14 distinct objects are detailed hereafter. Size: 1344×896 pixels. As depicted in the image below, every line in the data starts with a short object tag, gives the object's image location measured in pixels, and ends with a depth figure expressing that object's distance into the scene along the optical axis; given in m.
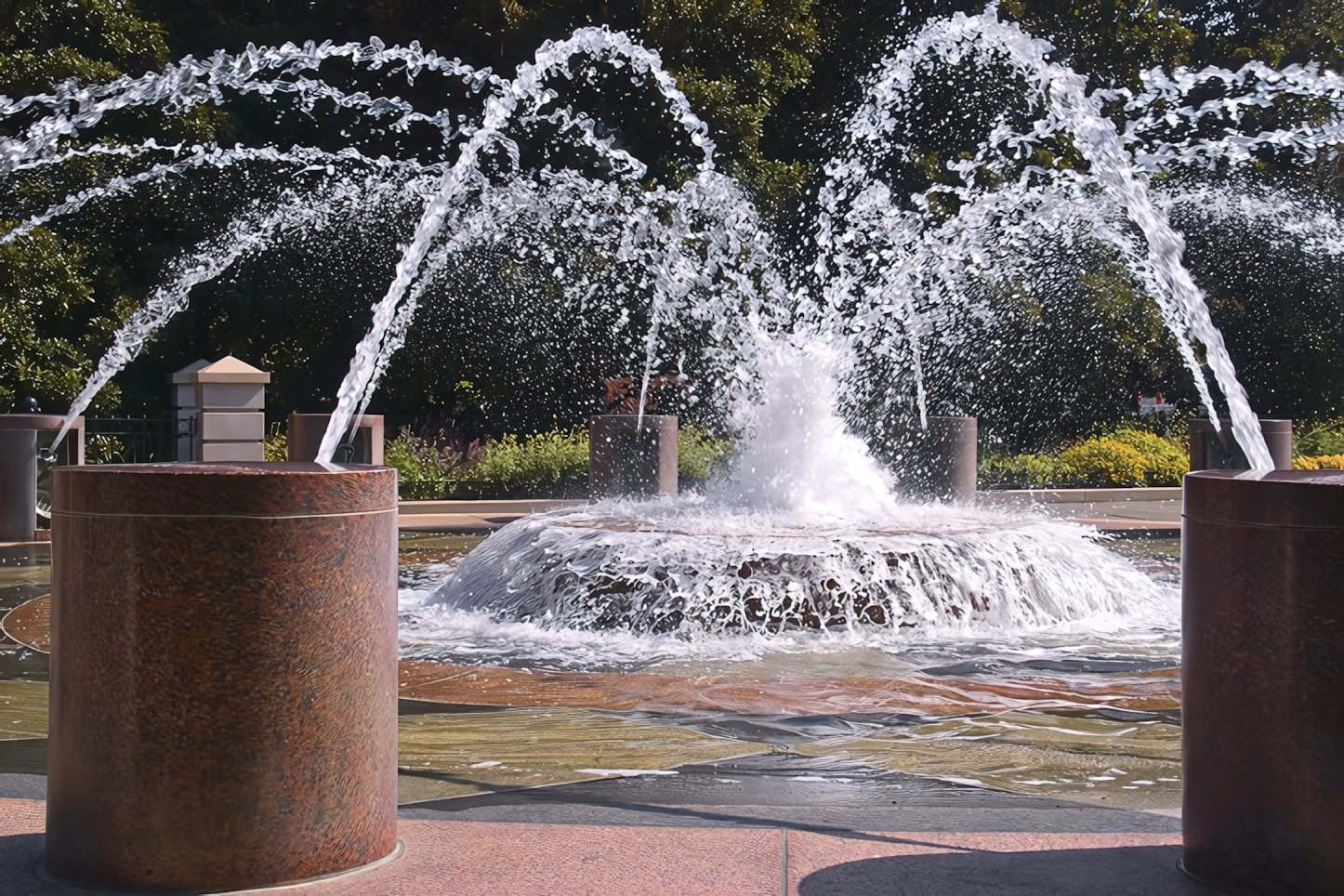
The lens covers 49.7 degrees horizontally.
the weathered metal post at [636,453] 16.89
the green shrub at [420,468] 21.41
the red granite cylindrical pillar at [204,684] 3.82
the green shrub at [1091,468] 23.77
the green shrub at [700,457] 21.83
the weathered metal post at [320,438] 18.88
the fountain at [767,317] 9.02
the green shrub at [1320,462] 24.53
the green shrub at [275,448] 23.73
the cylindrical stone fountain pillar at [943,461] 16.83
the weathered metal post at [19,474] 16.25
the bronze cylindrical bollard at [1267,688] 3.68
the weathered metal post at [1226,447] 18.23
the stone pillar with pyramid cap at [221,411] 20.91
